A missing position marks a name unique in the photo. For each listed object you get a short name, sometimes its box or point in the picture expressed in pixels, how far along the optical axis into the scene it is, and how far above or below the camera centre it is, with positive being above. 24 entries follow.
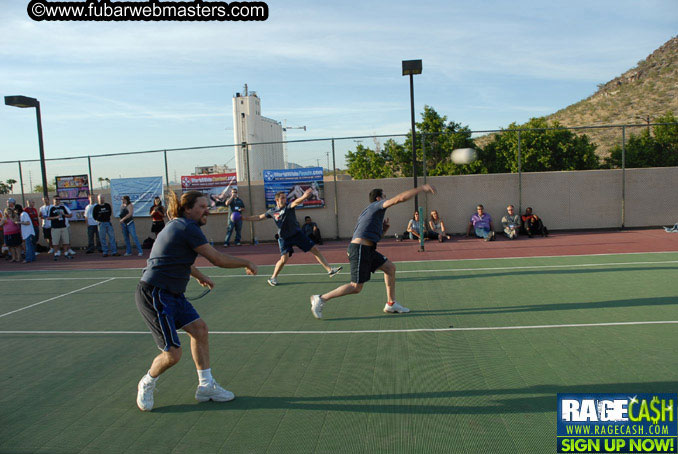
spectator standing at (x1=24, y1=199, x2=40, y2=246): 17.30 -0.89
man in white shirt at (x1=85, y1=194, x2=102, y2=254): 17.72 -1.25
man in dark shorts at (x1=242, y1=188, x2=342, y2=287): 10.14 -1.00
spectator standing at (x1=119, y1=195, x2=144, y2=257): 16.12 -1.09
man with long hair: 4.54 -0.86
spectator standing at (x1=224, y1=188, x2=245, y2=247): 17.72 -0.91
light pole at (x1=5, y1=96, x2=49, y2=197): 16.75 +2.94
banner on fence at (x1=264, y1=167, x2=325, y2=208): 18.25 -0.05
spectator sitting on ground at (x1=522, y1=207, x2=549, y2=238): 16.81 -1.82
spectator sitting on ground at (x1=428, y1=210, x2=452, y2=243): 16.66 -1.72
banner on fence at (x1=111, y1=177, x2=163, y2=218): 19.05 -0.14
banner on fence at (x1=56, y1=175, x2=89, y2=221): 19.48 -0.07
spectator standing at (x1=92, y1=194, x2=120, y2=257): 16.59 -1.14
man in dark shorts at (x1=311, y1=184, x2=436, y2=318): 7.25 -0.96
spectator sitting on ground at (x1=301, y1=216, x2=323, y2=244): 17.48 -1.71
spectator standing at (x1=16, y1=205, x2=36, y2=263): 16.02 -1.31
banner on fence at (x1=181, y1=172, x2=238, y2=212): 18.42 -0.02
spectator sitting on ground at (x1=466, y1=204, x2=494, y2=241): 16.84 -1.67
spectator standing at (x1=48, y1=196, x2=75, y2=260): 16.84 -1.16
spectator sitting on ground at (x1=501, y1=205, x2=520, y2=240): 16.55 -1.69
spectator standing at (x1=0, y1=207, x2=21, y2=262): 15.98 -1.11
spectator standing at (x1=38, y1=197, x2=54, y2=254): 17.03 -0.86
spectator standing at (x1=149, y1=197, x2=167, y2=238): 16.42 -0.93
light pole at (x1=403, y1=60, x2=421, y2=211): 14.18 +2.91
